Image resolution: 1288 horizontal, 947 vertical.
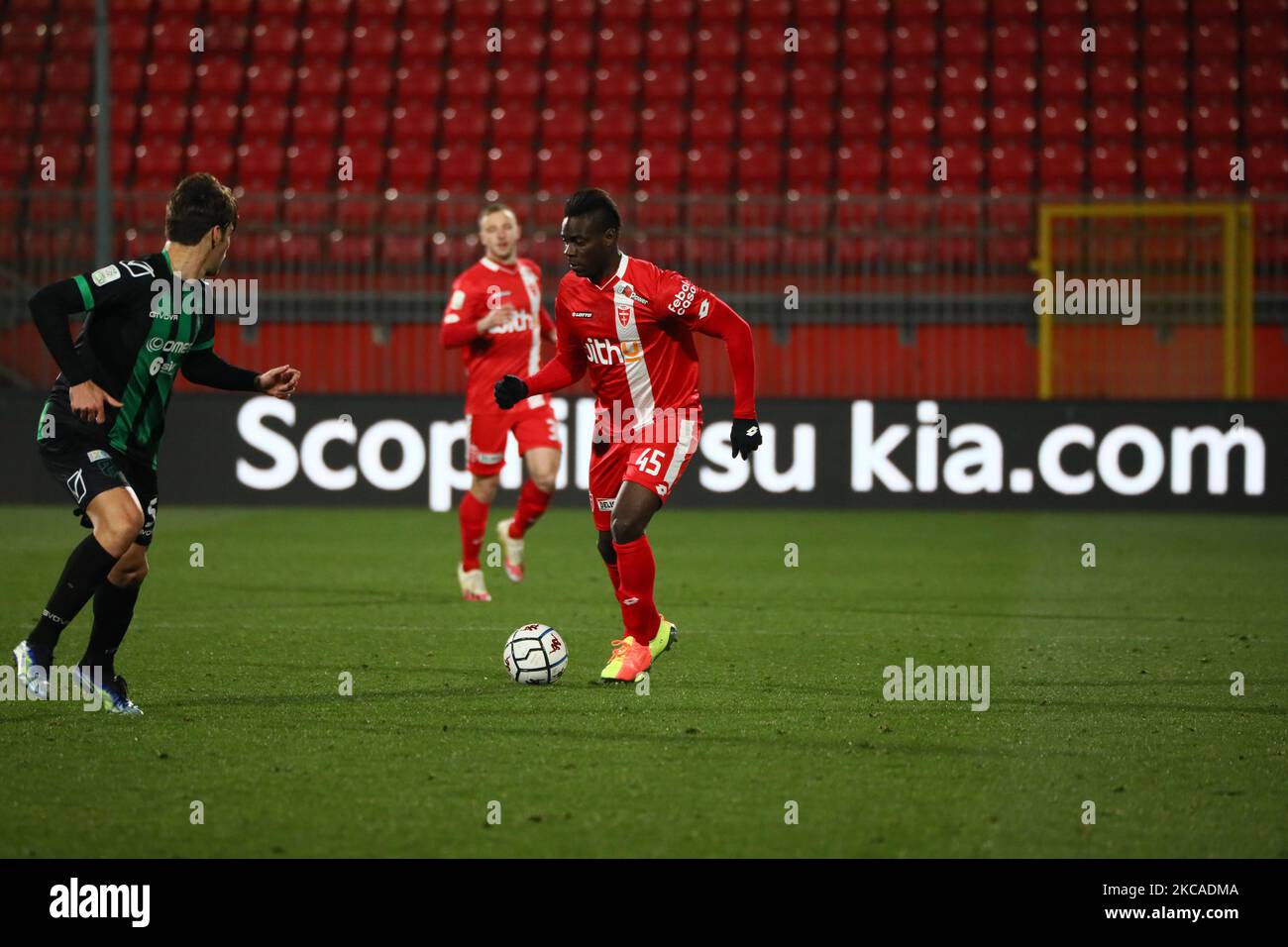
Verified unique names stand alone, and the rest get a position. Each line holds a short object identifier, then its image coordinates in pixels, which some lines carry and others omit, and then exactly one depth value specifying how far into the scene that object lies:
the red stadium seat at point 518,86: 18.75
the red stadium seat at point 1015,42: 18.62
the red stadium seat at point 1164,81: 18.11
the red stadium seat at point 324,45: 19.19
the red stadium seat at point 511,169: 17.81
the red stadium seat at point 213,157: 18.00
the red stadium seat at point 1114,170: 17.36
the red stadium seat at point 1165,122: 17.72
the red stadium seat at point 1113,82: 18.12
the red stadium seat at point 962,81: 18.33
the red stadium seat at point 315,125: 18.38
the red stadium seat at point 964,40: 18.66
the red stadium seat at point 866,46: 18.75
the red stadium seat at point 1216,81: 18.09
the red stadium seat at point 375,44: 19.19
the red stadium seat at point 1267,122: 17.66
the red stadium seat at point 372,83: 18.84
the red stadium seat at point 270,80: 18.81
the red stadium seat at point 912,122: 17.95
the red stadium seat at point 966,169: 17.48
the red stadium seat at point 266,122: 18.33
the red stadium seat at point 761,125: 18.08
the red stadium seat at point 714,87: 18.56
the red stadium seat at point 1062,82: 18.22
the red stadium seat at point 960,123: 17.91
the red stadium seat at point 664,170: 17.70
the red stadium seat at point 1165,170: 17.34
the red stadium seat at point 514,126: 18.30
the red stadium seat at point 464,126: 18.36
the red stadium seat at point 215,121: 18.38
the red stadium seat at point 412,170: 18.00
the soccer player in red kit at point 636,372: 6.27
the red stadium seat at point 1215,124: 17.70
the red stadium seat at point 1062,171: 17.41
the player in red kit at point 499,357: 9.19
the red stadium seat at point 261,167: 17.95
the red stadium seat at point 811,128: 18.03
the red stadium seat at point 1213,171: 17.22
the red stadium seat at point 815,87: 18.39
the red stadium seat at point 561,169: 17.72
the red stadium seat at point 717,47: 18.95
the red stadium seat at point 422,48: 19.19
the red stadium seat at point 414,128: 18.34
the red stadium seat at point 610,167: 17.69
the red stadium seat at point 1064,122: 17.83
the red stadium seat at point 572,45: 19.11
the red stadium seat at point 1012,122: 17.91
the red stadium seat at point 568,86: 18.72
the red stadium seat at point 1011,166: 17.55
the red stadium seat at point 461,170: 17.97
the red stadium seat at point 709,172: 17.78
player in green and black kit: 5.44
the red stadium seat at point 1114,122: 17.77
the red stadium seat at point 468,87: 18.78
